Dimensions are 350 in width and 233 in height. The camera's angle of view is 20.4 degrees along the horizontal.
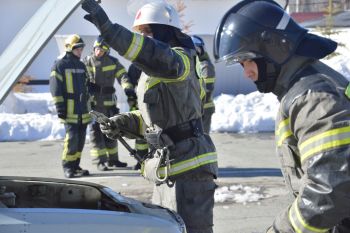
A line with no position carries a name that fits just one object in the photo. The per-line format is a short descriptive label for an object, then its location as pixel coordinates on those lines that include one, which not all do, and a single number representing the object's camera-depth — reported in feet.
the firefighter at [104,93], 45.69
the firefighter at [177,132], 20.70
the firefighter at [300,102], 12.52
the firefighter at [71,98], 43.30
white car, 13.93
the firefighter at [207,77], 43.85
